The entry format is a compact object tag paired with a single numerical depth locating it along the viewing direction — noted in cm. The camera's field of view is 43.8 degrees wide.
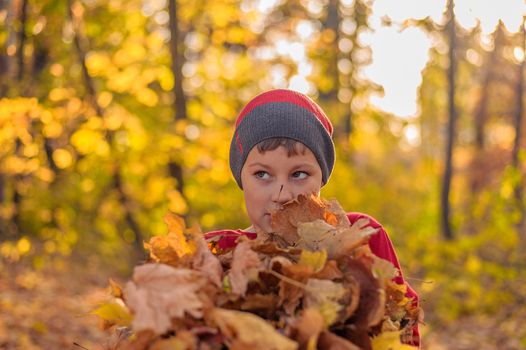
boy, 226
